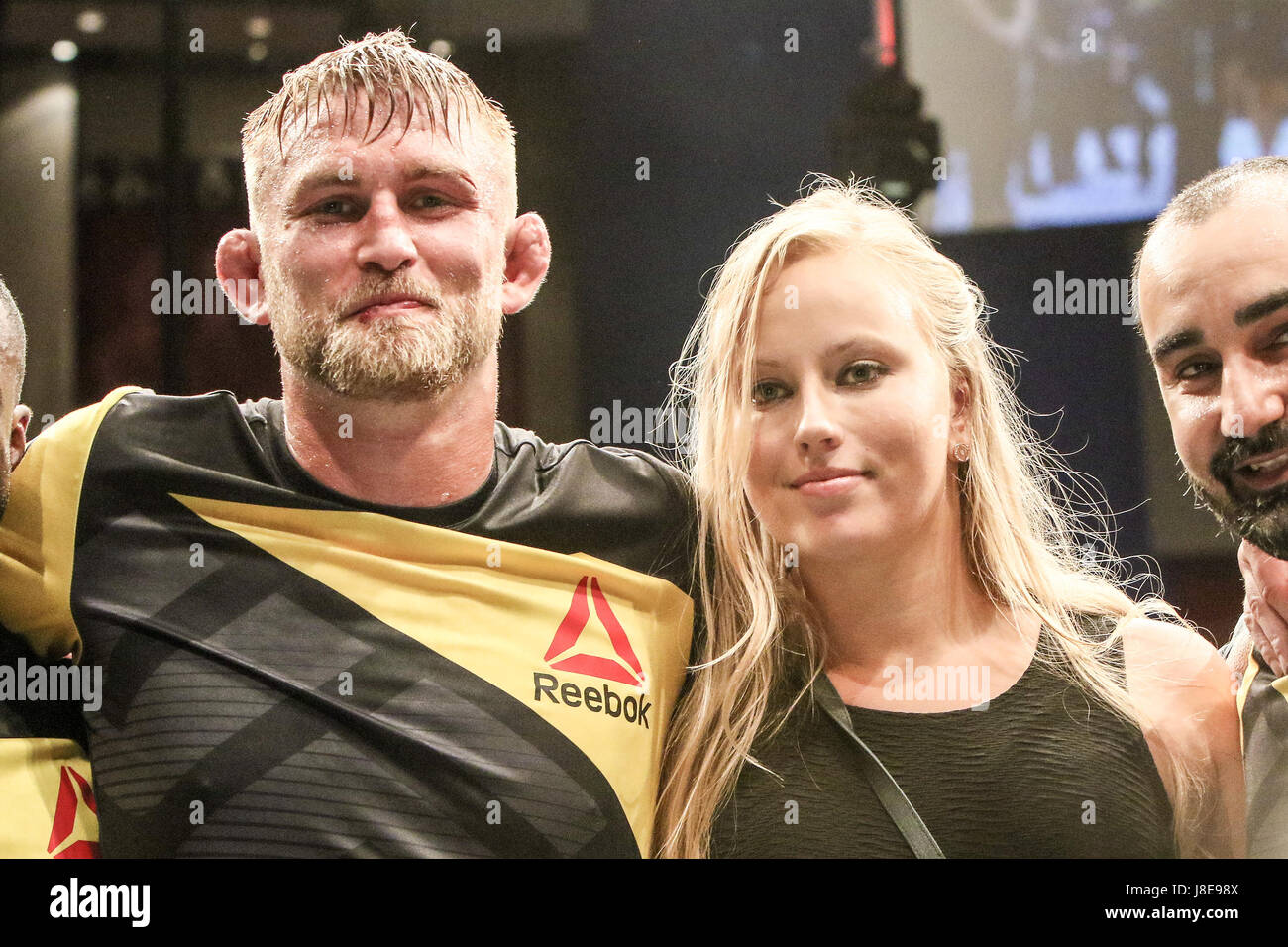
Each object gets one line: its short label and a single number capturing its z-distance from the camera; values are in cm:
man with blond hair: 172
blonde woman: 177
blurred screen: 198
